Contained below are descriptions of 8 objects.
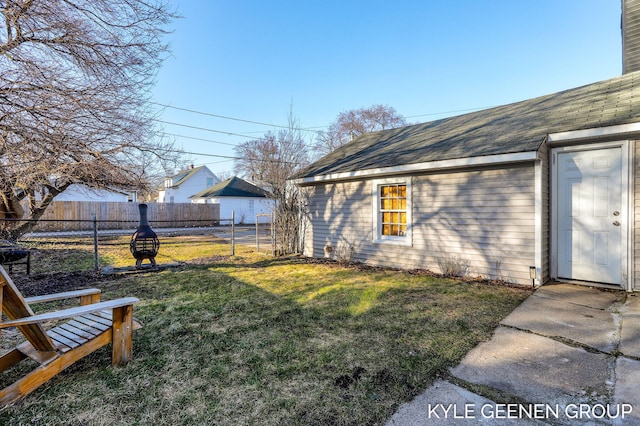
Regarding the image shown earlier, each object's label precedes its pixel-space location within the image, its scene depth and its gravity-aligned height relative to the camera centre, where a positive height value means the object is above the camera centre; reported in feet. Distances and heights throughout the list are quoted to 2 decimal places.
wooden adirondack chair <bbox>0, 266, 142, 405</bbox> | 6.61 -3.40
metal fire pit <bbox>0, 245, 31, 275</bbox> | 18.89 -2.87
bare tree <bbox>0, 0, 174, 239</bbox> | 13.10 +6.40
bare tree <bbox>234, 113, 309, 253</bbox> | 29.68 +2.32
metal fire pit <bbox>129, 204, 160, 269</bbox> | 20.61 -1.96
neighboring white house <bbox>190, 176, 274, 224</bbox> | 86.22 +3.98
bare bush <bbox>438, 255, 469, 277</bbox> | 19.52 -3.62
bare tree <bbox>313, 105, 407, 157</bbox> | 91.35 +27.82
